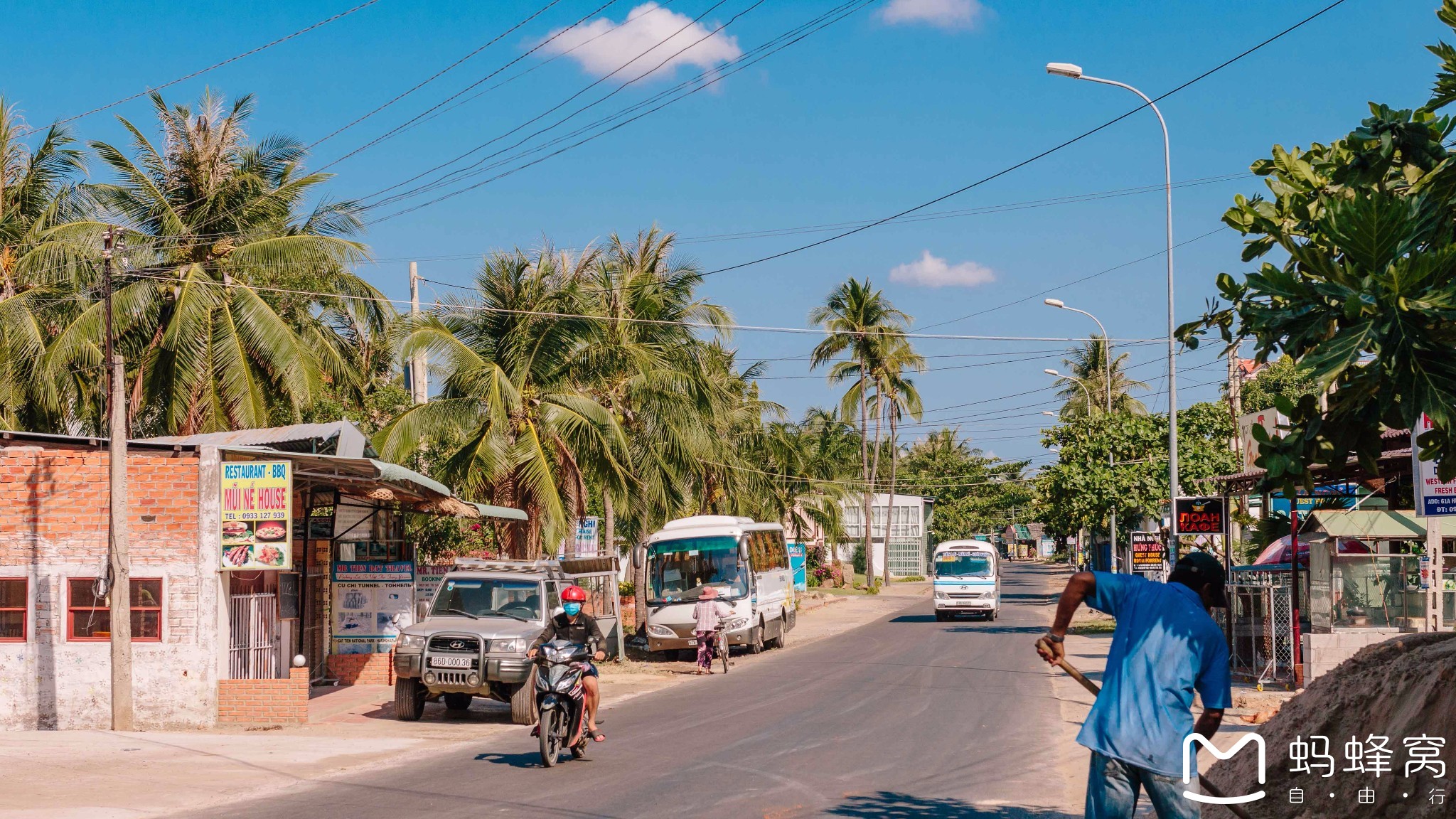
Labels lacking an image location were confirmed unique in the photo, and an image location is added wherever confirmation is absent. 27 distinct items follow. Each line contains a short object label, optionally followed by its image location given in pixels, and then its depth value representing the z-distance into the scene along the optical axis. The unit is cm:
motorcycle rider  1293
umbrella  1959
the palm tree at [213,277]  2439
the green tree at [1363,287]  560
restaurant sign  1582
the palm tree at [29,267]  2548
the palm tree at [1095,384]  6756
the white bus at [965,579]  4044
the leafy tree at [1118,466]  3662
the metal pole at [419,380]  2880
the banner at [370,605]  2109
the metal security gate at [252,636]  1677
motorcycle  1257
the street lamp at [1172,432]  2635
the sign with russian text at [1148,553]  3206
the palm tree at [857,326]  6181
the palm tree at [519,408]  2558
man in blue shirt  567
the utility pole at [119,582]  1534
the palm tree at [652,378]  3005
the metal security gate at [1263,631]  2004
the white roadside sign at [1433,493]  1547
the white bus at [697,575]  2841
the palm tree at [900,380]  6269
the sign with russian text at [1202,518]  2427
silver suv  1631
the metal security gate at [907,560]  8681
